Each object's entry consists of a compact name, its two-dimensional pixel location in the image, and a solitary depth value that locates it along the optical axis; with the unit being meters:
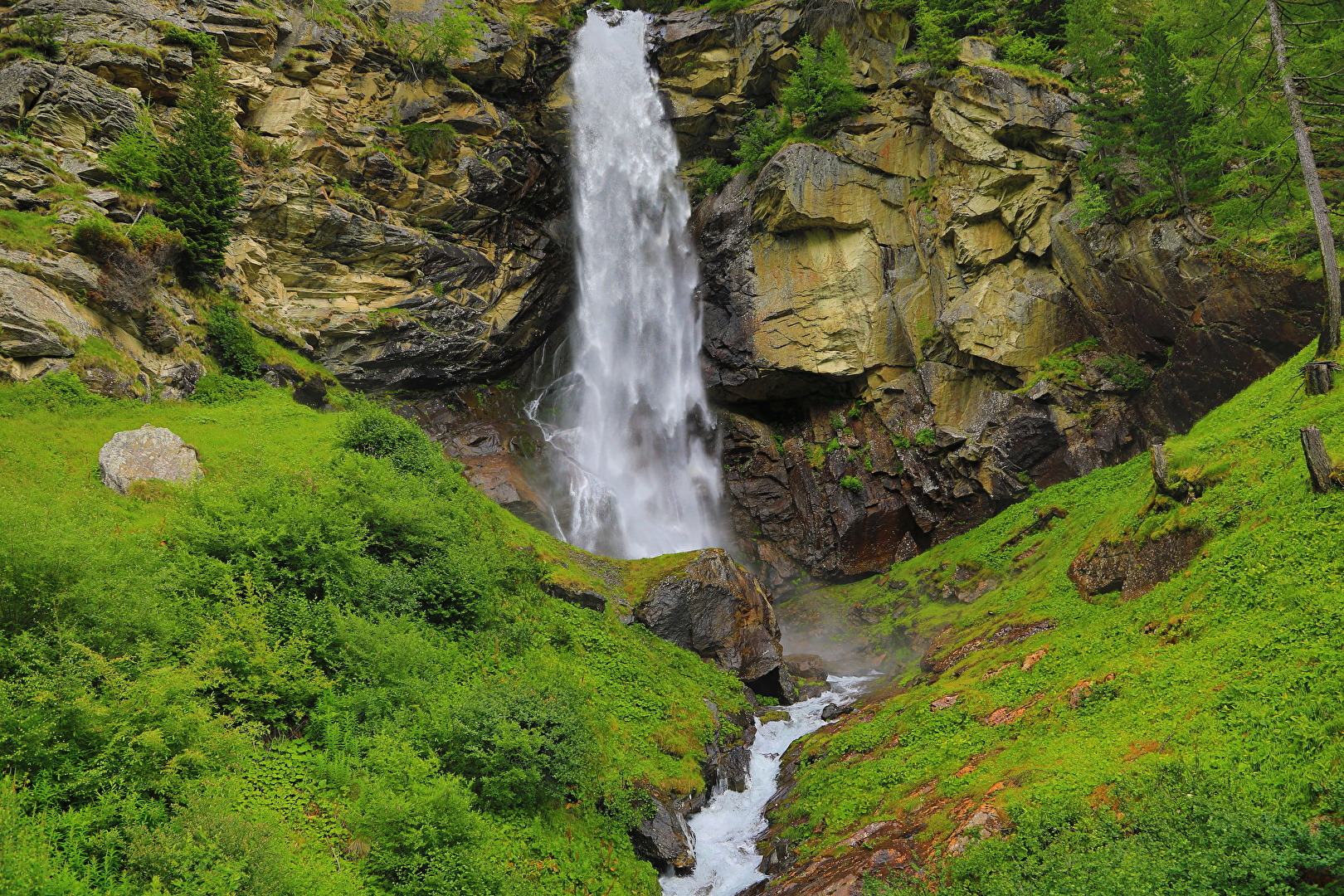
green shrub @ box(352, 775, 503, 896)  8.28
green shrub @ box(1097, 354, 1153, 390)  26.70
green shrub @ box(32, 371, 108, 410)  16.33
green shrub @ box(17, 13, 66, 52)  23.34
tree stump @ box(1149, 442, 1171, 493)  14.65
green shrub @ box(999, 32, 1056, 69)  29.98
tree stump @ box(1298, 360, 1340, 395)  14.08
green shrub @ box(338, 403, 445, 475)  18.39
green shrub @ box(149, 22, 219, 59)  26.84
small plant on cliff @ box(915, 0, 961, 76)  31.22
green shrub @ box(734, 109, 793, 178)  35.50
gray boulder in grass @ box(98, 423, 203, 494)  14.43
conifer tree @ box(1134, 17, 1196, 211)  23.34
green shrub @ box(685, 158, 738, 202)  38.56
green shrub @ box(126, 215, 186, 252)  21.22
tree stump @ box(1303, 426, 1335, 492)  11.12
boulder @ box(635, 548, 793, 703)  20.88
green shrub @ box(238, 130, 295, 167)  28.30
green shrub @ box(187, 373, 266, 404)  21.62
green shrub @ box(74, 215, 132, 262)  19.42
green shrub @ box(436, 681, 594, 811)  10.49
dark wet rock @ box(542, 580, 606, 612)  18.91
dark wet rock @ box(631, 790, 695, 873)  13.02
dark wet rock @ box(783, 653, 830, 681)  24.67
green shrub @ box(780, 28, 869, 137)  34.09
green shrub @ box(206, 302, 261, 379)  23.55
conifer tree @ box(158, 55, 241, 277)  23.19
